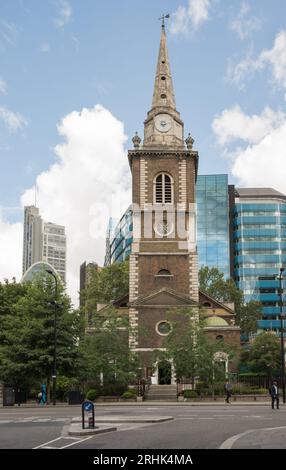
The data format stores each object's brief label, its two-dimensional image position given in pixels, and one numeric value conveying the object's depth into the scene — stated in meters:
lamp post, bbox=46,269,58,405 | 42.06
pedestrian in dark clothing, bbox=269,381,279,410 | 33.20
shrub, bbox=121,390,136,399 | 45.51
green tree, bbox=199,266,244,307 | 84.44
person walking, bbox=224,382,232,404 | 40.88
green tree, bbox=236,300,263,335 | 86.19
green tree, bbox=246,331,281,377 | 68.69
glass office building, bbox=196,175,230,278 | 124.50
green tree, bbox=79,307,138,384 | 47.50
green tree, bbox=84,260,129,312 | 79.12
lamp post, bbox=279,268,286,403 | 42.43
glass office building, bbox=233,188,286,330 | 126.44
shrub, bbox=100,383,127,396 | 46.59
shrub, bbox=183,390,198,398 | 45.37
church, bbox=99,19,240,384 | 56.38
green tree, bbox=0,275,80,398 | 45.31
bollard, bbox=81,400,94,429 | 20.37
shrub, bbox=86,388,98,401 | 44.38
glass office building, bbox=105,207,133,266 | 128.12
